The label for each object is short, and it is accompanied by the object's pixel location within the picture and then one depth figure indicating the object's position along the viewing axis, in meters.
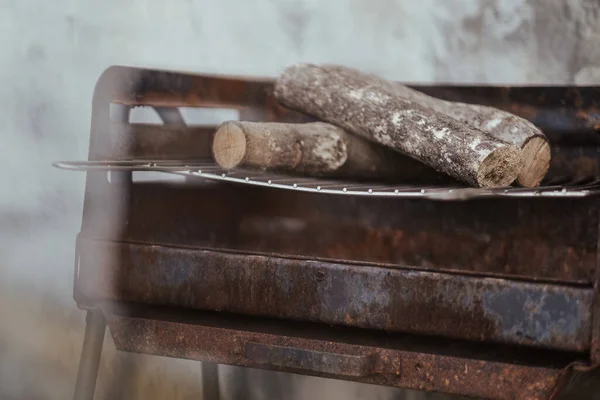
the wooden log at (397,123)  1.47
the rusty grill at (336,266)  1.38
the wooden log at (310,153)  1.57
